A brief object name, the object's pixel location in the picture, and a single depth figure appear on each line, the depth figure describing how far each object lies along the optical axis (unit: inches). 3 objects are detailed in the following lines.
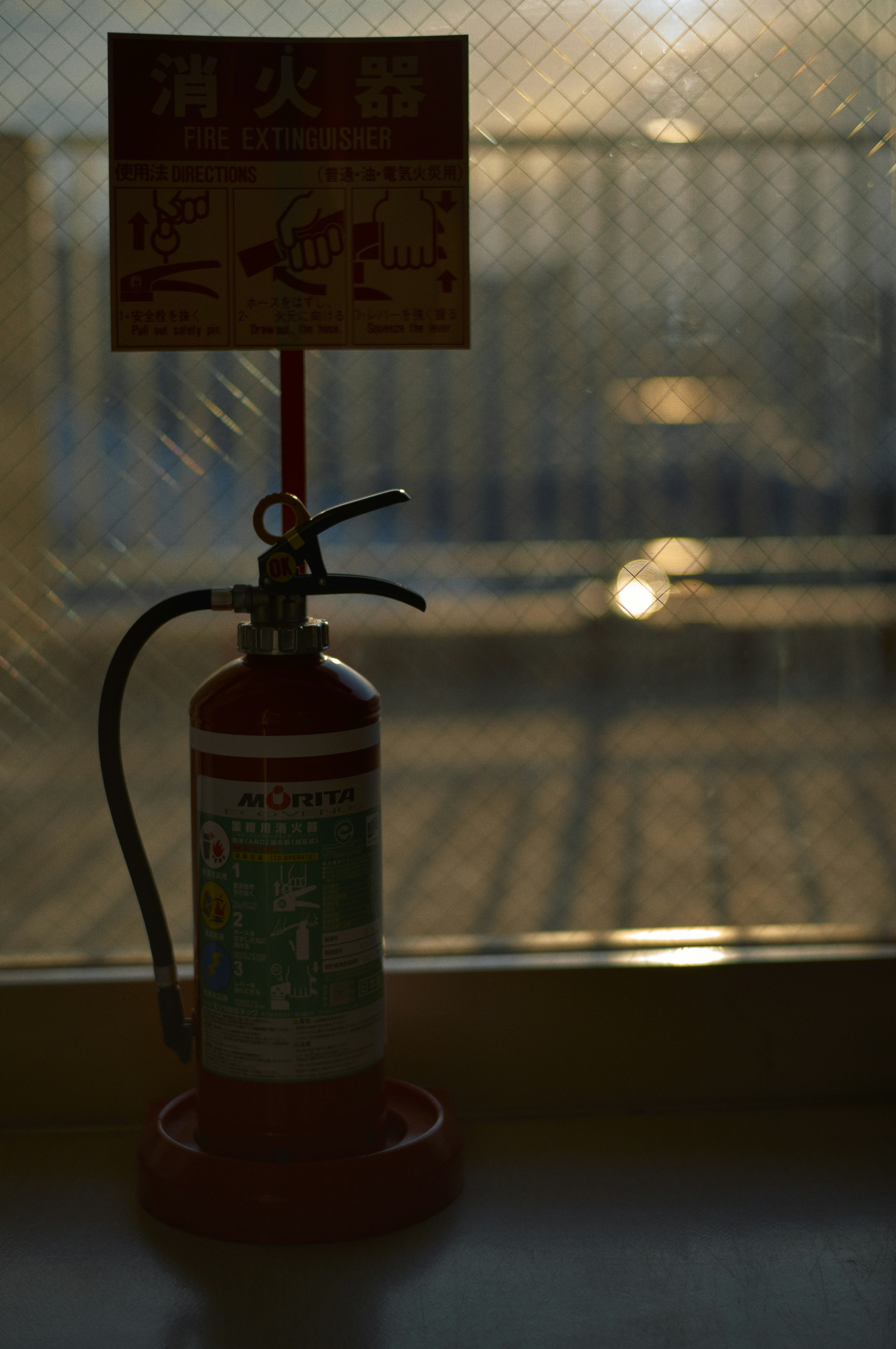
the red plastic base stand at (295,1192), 78.8
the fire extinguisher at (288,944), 79.1
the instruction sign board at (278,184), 83.1
